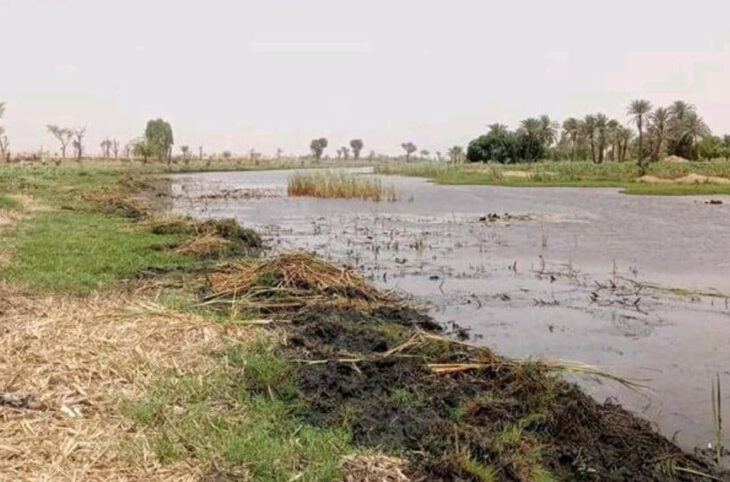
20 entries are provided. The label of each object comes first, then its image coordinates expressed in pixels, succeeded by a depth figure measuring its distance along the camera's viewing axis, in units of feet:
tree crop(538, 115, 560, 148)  273.13
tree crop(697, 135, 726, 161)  236.02
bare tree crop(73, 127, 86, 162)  269.85
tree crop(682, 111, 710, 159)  228.84
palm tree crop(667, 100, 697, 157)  227.24
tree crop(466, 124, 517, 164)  269.44
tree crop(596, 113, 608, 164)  251.68
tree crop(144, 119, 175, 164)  298.76
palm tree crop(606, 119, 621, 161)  257.14
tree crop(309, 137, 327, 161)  448.65
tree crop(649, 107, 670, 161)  227.81
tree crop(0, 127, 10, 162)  230.44
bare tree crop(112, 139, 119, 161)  318.45
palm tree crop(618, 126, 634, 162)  258.16
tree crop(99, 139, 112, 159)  319.18
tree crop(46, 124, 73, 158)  274.36
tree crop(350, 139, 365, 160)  530.68
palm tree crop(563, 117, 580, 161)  268.41
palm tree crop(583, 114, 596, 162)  258.98
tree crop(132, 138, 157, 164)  270.67
